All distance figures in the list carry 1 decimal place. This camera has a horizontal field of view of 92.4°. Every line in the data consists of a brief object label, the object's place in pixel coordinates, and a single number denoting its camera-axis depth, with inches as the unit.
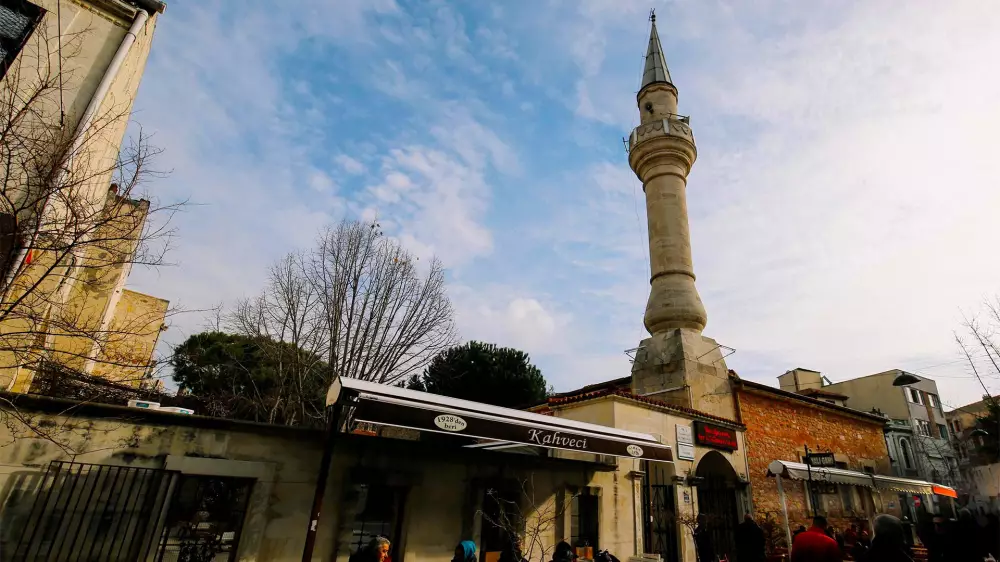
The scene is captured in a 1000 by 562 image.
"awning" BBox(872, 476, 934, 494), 539.2
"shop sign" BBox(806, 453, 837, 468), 471.8
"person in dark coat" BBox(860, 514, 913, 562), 137.2
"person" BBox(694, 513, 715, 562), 339.0
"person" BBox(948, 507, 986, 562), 226.4
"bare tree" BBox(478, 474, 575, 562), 292.5
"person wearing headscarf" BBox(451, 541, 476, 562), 207.0
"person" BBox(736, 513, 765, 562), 272.8
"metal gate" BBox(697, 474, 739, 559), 447.5
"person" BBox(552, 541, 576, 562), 232.4
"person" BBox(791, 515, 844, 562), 163.0
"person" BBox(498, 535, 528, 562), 215.2
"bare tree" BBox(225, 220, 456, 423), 525.7
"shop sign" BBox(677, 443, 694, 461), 422.0
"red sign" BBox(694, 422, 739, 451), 444.8
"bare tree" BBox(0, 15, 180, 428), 154.1
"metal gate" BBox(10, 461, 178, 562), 183.2
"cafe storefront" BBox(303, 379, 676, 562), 228.4
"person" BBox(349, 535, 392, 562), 194.5
